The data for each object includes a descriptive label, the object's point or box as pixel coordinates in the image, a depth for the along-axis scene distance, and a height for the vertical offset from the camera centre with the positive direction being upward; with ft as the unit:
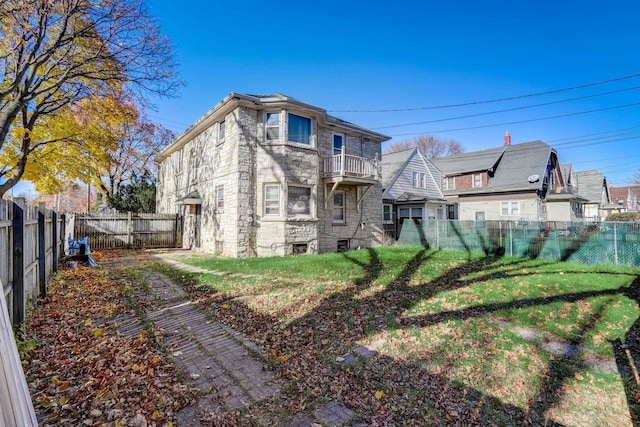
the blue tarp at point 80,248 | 33.41 -3.34
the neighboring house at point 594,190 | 107.01 +8.96
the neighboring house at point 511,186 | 74.74 +7.92
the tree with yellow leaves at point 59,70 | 28.22 +16.21
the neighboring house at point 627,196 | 144.27 +9.64
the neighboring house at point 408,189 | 63.52 +6.24
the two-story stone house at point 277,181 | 40.29 +5.35
